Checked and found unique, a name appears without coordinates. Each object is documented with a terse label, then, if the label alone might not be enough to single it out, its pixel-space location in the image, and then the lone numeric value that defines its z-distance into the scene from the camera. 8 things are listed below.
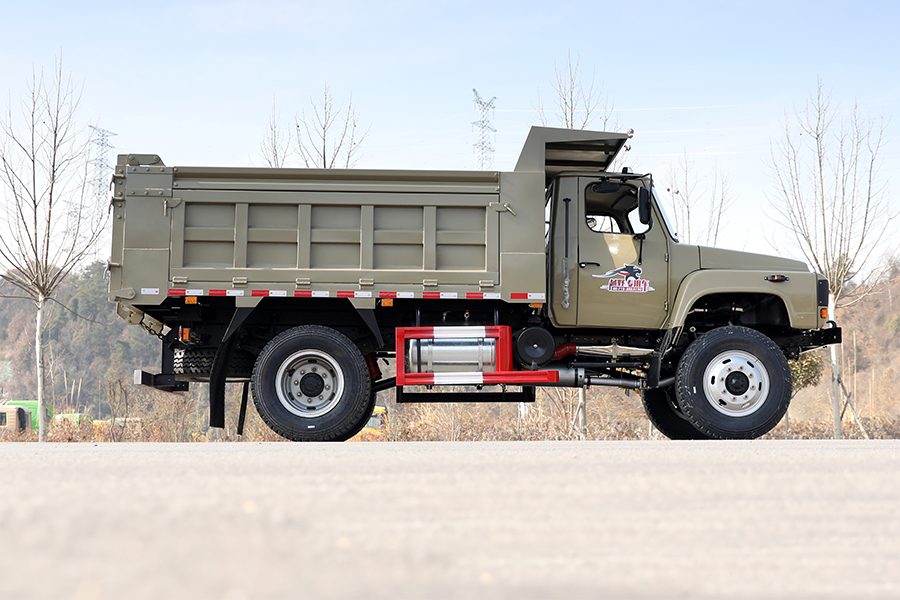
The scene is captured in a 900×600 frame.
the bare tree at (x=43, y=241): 13.45
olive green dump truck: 7.82
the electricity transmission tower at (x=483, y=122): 29.20
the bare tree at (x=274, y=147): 15.90
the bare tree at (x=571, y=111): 15.26
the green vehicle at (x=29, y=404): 34.88
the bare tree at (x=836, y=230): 15.14
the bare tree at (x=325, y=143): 15.57
